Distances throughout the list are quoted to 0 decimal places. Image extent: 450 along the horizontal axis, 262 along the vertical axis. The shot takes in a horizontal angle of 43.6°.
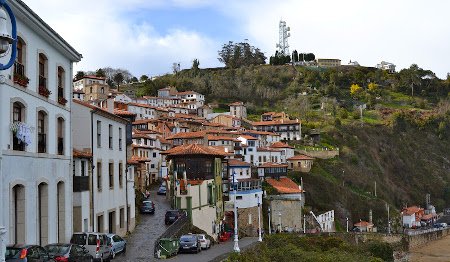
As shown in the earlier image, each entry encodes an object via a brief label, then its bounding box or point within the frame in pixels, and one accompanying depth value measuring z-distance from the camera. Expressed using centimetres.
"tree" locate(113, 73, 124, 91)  17388
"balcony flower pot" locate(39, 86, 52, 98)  2502
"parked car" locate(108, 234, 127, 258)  2794
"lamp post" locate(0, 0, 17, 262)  925
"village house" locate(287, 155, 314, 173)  10442
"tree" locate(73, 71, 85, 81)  14298
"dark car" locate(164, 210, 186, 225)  4143
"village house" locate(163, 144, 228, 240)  4769
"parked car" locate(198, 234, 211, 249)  3812
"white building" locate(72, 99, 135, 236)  3175
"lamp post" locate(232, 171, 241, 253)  3212
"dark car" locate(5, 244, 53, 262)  1767
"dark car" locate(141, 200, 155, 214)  4666
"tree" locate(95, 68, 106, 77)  15501
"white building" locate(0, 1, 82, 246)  2177
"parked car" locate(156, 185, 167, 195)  6372
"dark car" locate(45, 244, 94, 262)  2152
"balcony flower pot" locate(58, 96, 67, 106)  2778
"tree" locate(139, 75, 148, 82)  19080
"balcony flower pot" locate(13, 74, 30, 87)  2230
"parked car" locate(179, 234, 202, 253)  3422
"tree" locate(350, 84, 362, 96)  18520
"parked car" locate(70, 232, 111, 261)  2642
